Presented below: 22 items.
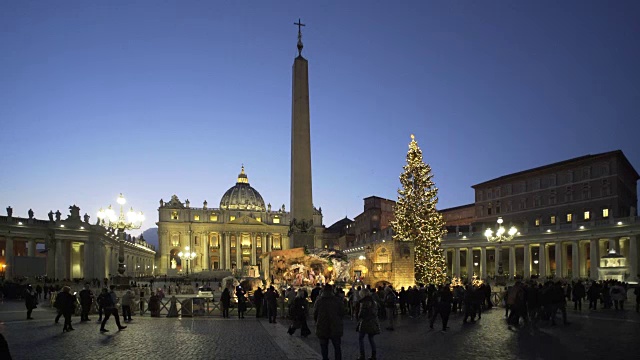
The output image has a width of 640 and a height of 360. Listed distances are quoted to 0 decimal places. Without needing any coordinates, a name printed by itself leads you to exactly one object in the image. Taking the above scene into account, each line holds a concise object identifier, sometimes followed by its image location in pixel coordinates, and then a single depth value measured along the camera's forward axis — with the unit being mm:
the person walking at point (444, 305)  16781
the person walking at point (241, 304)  22312
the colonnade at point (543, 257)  49938
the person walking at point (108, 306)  16389
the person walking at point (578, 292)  24250
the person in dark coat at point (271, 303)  20000
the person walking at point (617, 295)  24766
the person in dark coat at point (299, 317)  15411
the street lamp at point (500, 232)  30325
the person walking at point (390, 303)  16906
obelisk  34188
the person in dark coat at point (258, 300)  22422
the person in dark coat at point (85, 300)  19328
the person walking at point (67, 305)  16500
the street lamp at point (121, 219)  27141
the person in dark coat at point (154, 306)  23141
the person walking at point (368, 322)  11023
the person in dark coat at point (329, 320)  9617
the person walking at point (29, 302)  20750
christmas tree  33719
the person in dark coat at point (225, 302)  22625
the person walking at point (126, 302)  19469
